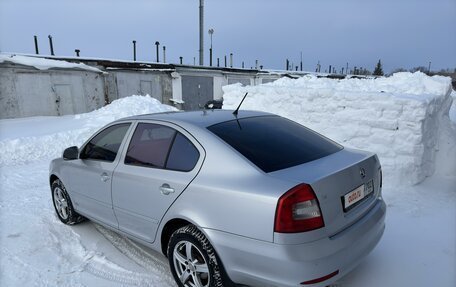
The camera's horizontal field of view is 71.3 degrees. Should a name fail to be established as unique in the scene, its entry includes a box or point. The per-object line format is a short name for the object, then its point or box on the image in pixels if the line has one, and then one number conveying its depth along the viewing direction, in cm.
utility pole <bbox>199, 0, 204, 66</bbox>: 2508
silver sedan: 207
